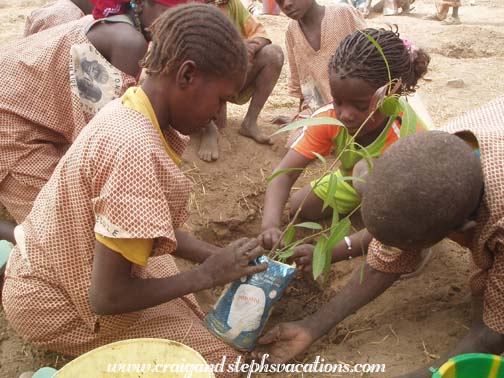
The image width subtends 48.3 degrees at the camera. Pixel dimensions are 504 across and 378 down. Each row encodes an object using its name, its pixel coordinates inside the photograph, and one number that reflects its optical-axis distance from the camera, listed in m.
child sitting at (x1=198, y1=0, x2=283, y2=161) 3.30
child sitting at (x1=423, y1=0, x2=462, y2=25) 8.20
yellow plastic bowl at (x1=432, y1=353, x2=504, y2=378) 1.37
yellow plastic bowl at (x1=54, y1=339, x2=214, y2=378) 1.40
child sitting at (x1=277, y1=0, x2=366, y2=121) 3.33
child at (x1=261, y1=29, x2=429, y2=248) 2.15
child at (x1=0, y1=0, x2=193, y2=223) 2.36
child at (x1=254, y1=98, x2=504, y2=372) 1.36
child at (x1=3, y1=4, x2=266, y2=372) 1.50
